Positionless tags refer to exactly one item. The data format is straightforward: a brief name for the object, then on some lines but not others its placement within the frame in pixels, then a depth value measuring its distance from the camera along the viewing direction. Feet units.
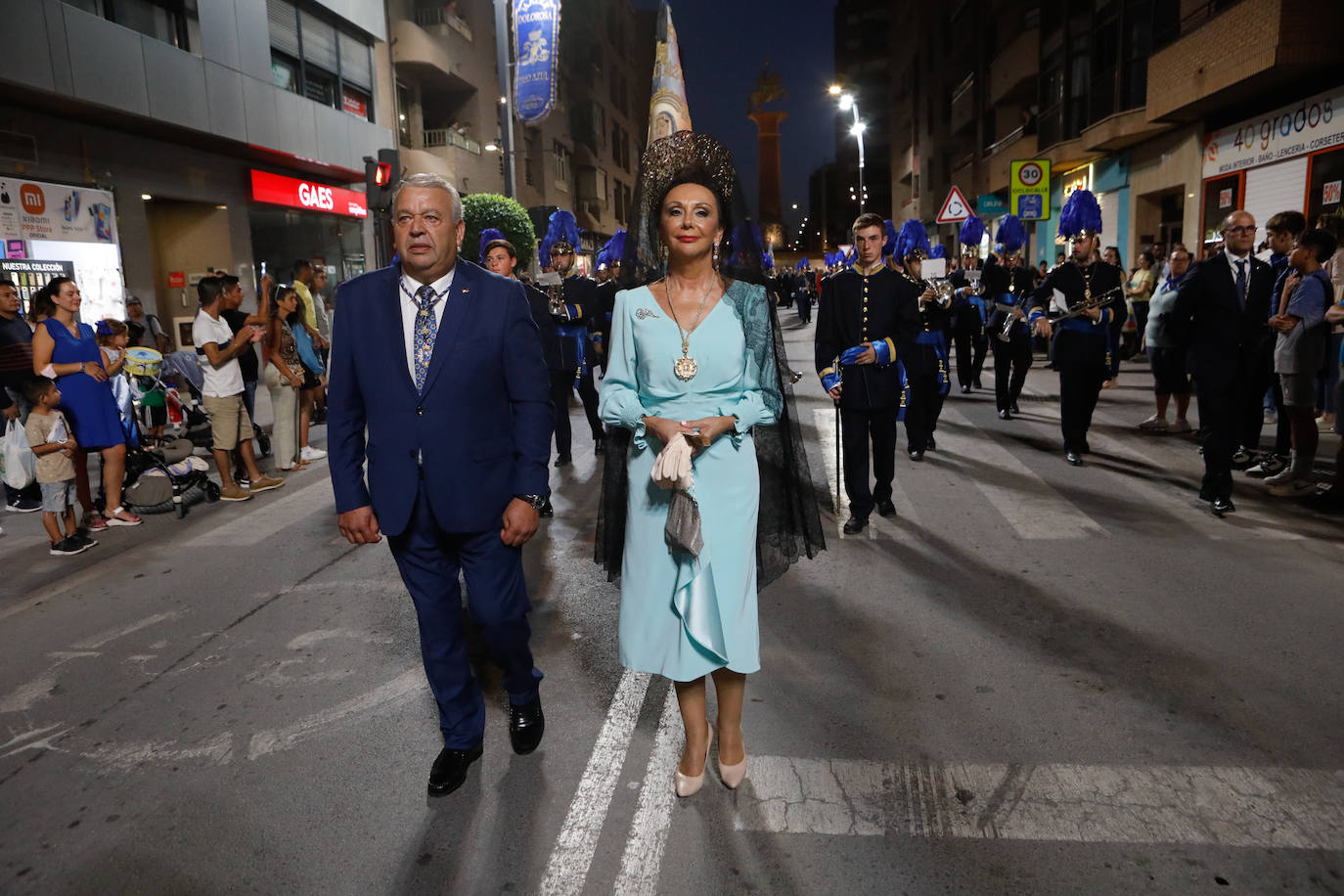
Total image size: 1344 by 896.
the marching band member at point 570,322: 29.66
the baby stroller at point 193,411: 35.83
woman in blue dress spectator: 22.56
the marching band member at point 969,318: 43.52
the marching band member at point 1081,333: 27.50
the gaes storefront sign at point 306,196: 65.68
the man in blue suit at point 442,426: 10.12
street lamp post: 113.90
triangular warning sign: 50.26
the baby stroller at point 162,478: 25.88
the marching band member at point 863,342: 21.11
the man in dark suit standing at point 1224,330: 21.71
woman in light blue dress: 9.82
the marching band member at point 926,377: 28.81
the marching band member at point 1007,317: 36.24
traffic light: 44.65
